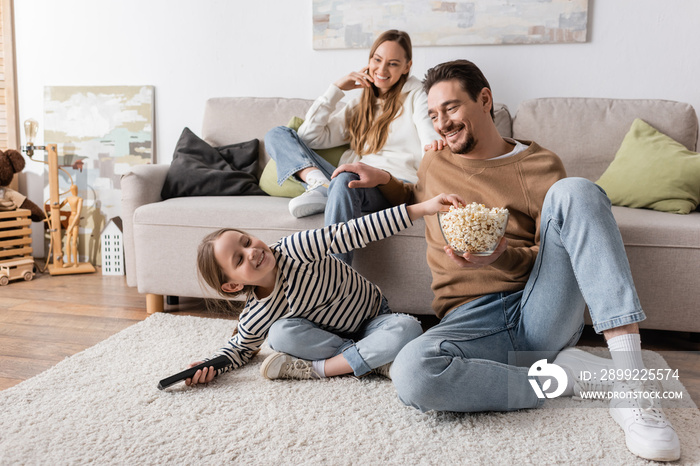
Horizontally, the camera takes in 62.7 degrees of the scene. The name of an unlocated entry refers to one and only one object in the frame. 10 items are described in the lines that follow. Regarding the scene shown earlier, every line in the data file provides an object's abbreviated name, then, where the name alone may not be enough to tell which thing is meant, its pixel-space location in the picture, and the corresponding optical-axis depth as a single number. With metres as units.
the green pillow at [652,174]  2.02
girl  1.47
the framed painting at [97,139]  3.08
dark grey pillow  2.42
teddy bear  2.86
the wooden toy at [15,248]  2.73
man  1.18
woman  2.15
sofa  1.79
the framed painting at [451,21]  2.54
